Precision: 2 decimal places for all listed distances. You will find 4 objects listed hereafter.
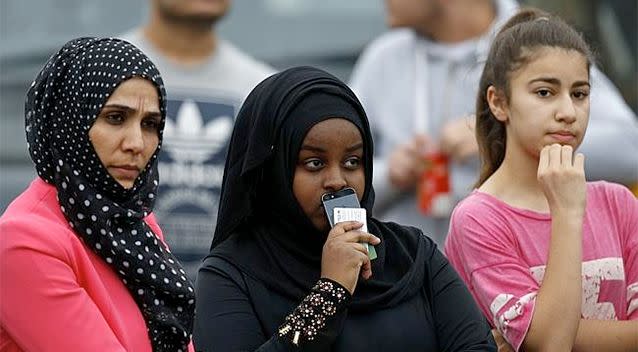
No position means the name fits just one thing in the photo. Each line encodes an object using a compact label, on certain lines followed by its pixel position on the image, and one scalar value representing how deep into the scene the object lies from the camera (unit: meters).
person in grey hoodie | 12.04
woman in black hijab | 7.62
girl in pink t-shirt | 8.14
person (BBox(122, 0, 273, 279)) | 12.70
